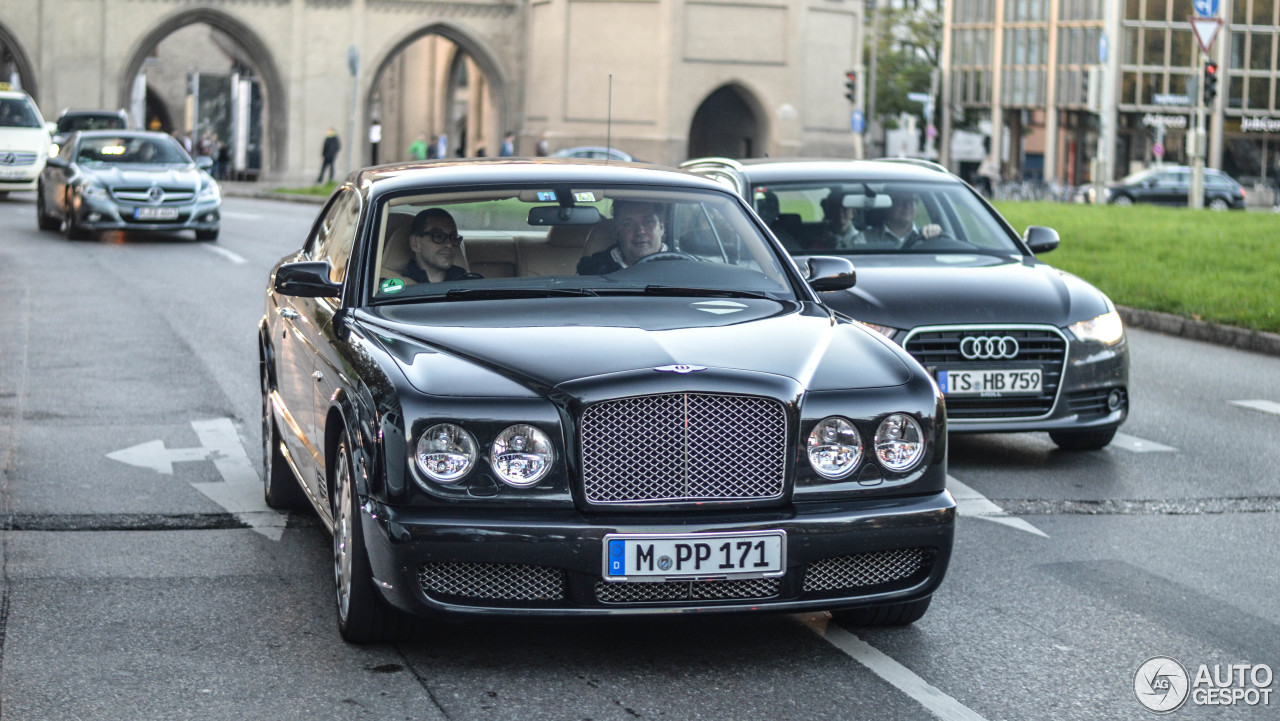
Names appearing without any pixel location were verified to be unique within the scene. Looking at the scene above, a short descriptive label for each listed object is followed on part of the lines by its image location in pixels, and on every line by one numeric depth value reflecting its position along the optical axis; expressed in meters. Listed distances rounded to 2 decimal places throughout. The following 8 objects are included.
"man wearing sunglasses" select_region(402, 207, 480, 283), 5.91
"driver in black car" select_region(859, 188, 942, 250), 9.88
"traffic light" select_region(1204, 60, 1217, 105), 29.80
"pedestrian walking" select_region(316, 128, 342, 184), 48.06
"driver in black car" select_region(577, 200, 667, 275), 6.01
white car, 30.75
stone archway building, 51.38
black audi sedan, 8.33
